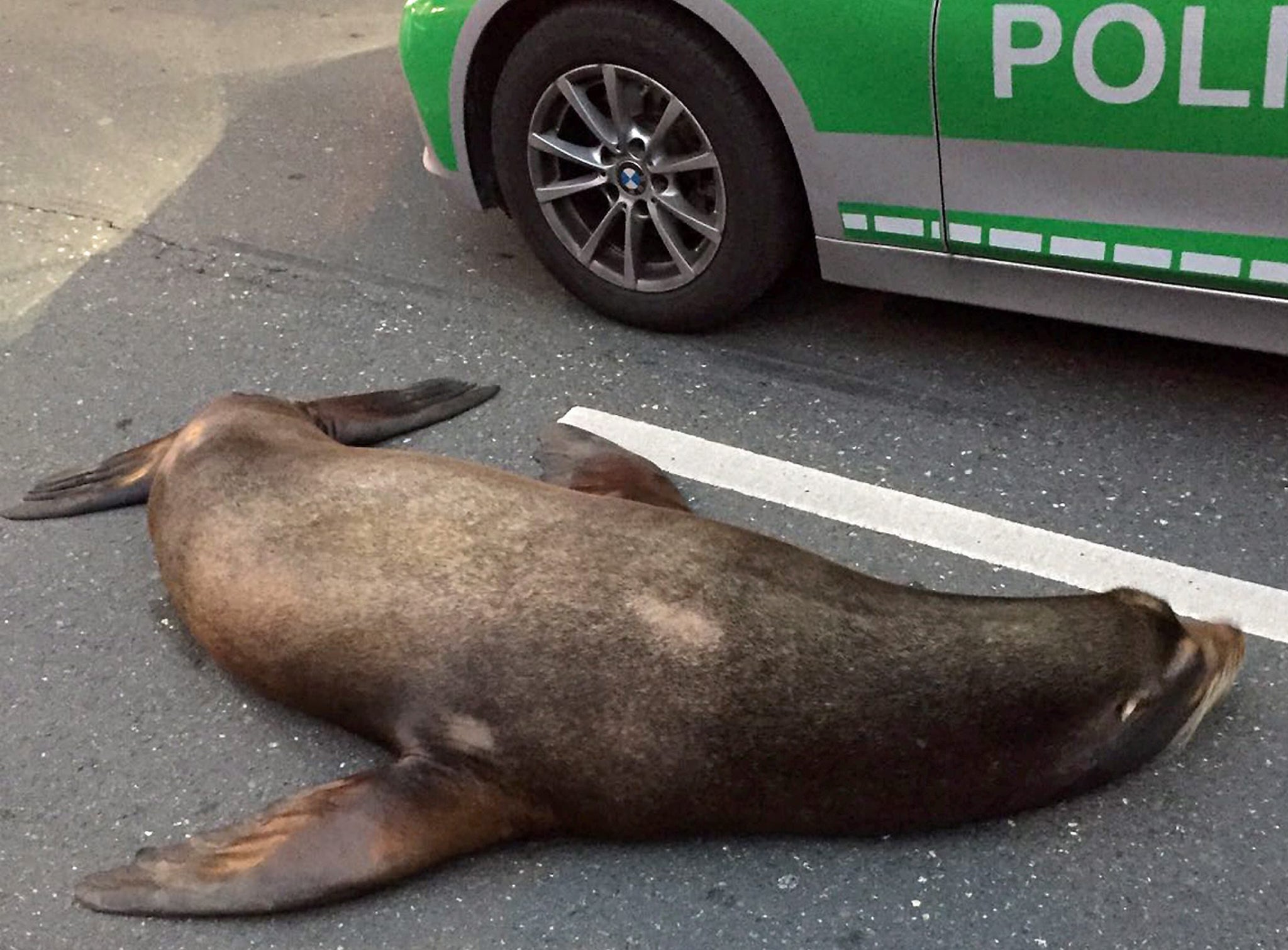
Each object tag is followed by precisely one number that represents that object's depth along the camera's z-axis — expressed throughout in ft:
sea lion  9.26
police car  11.42
